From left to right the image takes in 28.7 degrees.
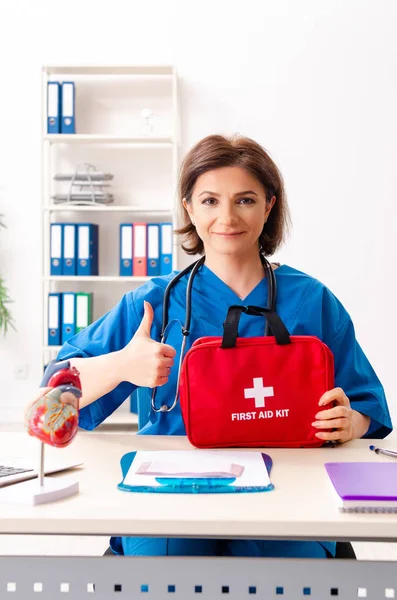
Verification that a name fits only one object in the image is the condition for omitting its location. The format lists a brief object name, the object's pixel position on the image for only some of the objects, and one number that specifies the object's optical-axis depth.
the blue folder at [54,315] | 4.39
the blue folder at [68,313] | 4.39
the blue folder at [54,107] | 4.41
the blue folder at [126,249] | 4.41
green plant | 4.50
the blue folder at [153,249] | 4.37
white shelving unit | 4.68
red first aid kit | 1.40
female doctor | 1.61
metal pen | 1.34
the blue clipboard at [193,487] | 1.11
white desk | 0.98
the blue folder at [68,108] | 4.42
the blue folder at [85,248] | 4.41
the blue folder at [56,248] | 4.40
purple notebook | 1.01
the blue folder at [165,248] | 4.37
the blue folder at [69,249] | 4.41
